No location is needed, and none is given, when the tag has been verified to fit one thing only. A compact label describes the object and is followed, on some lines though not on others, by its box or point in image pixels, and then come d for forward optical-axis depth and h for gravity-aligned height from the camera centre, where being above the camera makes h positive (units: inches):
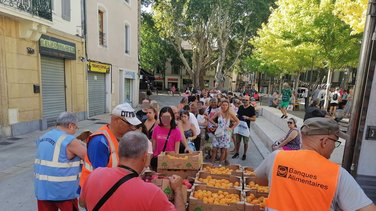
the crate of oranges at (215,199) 119.2 -59.2
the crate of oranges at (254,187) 131.4 -58.0
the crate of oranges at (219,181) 143.4 -59.4
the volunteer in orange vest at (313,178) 68.7 -26.7
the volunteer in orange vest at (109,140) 89.2 -23.0
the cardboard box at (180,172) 160.4 -60.0
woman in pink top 173.5 -40.2
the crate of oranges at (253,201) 116.8 -58.2
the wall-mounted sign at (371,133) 146.2 -26.9
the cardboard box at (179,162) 158.4 -52.7
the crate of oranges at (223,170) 160.2 -58.7
